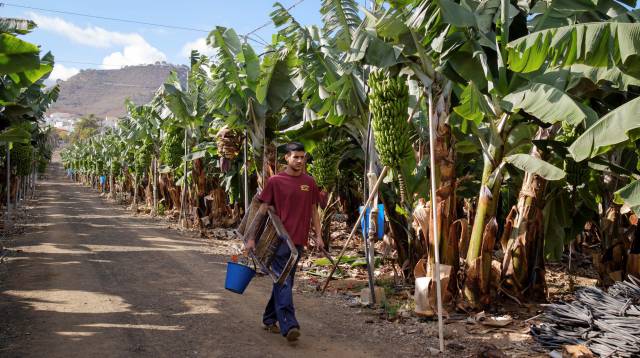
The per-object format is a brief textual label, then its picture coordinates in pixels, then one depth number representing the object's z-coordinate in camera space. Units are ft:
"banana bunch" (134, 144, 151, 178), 74.02
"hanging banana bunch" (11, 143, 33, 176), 57.95
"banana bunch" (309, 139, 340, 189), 28.40
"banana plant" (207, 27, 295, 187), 33.65
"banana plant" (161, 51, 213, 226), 46.80
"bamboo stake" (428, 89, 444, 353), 16.53
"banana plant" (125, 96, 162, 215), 66.59
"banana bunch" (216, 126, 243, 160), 39.27
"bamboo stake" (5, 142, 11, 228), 48.65
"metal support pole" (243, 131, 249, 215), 36.29
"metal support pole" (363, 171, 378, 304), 22.48
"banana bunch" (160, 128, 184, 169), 57.08
